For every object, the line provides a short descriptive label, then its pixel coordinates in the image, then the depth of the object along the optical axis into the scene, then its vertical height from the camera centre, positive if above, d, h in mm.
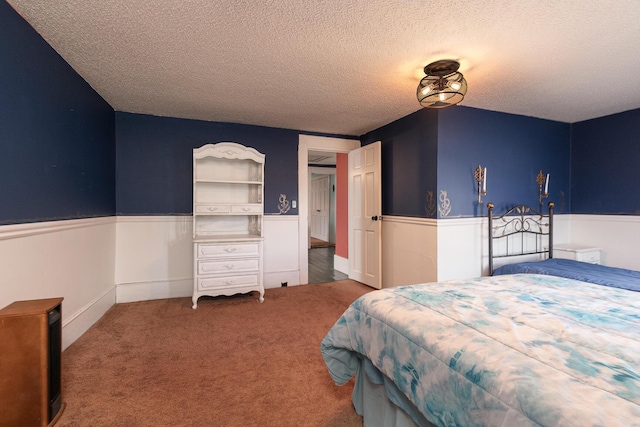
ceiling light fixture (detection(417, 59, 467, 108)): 2287 +967
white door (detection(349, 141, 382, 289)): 4004 -81
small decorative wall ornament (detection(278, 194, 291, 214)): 4255 +78
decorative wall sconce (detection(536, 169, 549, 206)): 3797 +327
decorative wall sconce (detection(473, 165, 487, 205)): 3393 +358
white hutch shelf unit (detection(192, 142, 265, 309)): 3410 -127
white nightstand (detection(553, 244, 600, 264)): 3543 -520
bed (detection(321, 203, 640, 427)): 706 -421
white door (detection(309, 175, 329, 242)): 8859 +51
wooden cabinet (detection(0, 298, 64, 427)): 1452 -772
